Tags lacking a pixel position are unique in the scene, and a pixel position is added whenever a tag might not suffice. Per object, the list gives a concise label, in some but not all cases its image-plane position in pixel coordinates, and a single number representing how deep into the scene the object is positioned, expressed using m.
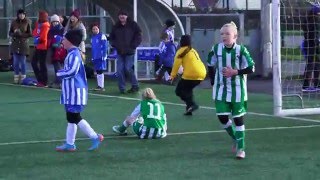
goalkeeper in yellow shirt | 12.34
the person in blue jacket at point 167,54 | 17.75
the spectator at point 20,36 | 17.64
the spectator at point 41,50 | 17.11
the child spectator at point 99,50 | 16.77
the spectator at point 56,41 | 16.62
